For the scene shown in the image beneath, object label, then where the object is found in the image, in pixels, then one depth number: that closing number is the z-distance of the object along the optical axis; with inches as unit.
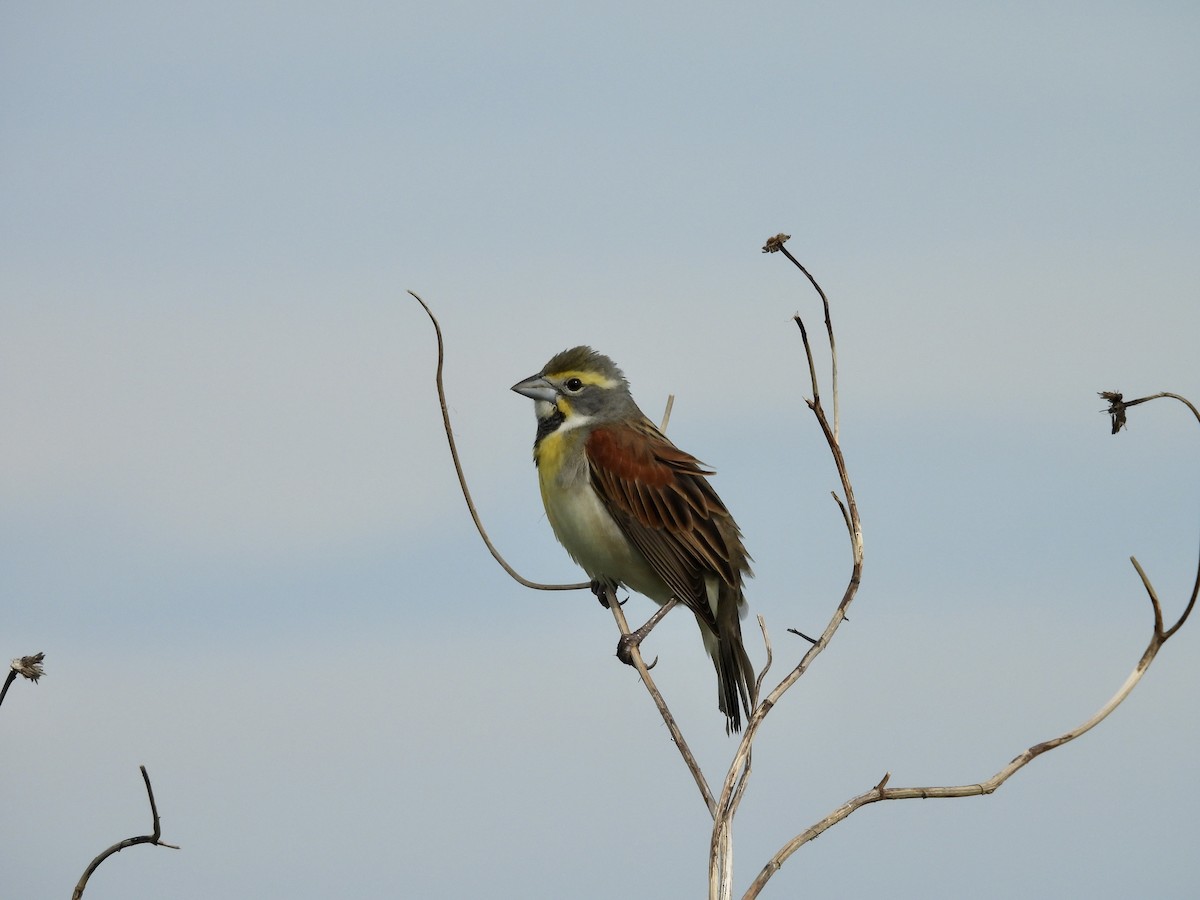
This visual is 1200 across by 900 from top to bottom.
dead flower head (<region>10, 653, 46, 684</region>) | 329.1
